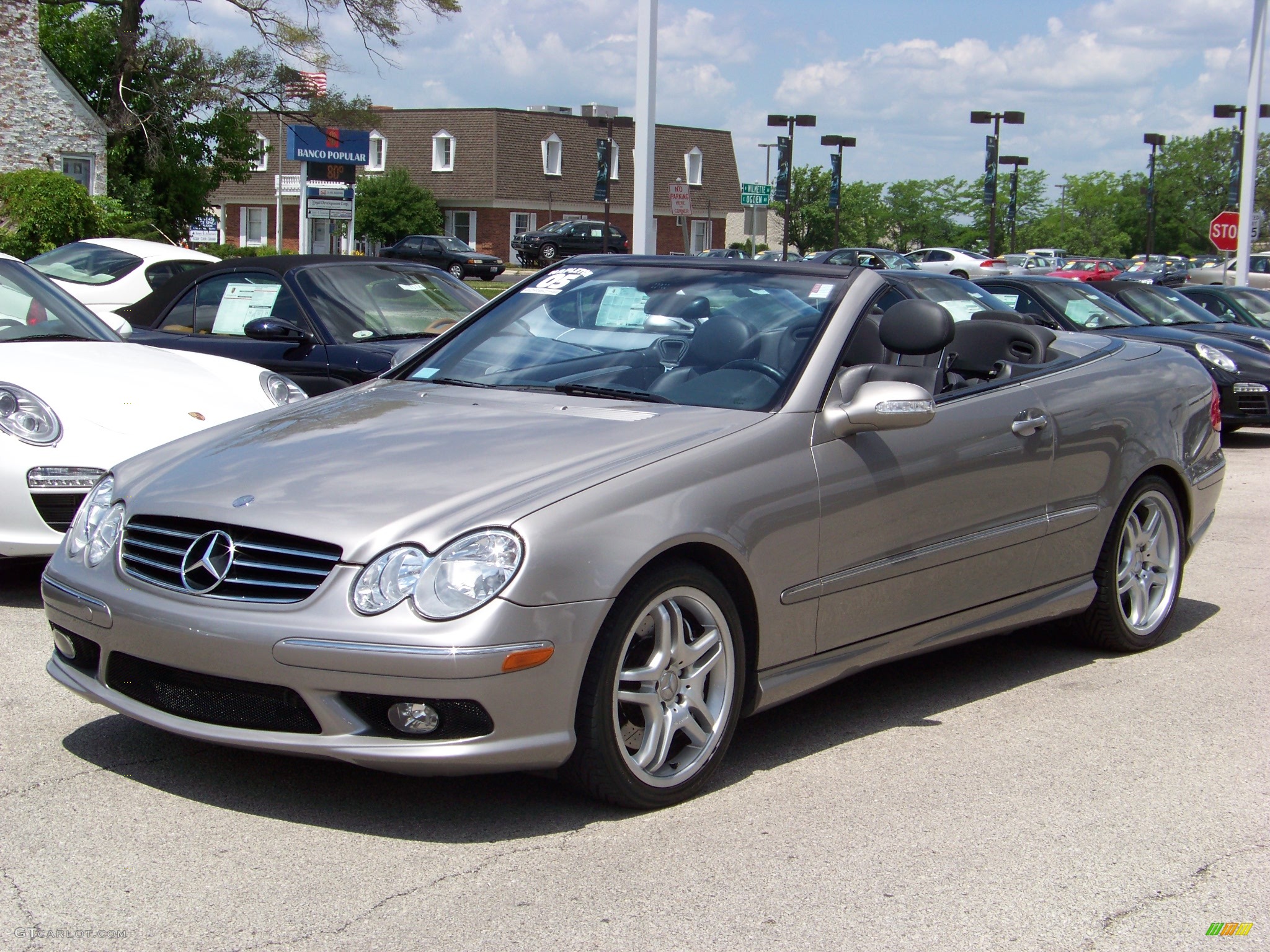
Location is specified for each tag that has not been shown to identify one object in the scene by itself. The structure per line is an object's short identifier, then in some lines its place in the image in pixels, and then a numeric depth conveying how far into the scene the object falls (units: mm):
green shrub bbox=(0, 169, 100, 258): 23875
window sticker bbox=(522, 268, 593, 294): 5078
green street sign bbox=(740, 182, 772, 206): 24359
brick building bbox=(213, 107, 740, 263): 66375
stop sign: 28906
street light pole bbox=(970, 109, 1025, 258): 53875
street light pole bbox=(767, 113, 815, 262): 49281
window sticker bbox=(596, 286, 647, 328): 4730
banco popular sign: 31031
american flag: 31172
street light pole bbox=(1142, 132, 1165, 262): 65812
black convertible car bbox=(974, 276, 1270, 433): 13086
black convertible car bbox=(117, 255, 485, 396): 8047
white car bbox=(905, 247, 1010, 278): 44531
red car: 50562
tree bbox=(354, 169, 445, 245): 63250
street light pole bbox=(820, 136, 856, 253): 59562
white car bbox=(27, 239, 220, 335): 13297
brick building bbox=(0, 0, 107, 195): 31328
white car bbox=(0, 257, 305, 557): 5598
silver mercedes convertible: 3316
